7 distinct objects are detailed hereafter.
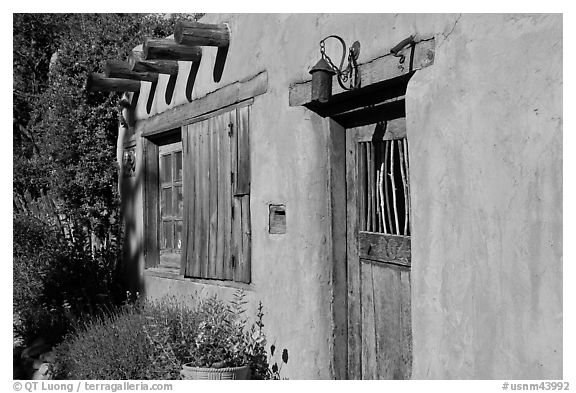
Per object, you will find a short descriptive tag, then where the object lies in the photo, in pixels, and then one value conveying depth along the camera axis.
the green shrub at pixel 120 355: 5.25
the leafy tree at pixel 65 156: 8.36
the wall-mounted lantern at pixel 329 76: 4.54
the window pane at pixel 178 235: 7.71
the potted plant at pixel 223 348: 4.95
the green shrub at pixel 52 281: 7.62
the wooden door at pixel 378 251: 4.43
